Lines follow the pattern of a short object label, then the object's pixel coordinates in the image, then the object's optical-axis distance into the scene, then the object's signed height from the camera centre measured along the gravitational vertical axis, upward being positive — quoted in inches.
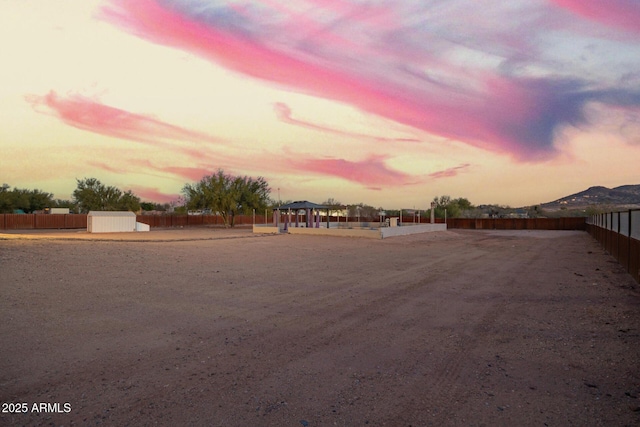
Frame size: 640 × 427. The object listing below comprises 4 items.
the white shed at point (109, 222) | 1525.6 -21.7
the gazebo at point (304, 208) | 1487.0 +33.9
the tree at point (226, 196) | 2299.5 +124.9
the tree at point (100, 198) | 2587.4 +117.8
